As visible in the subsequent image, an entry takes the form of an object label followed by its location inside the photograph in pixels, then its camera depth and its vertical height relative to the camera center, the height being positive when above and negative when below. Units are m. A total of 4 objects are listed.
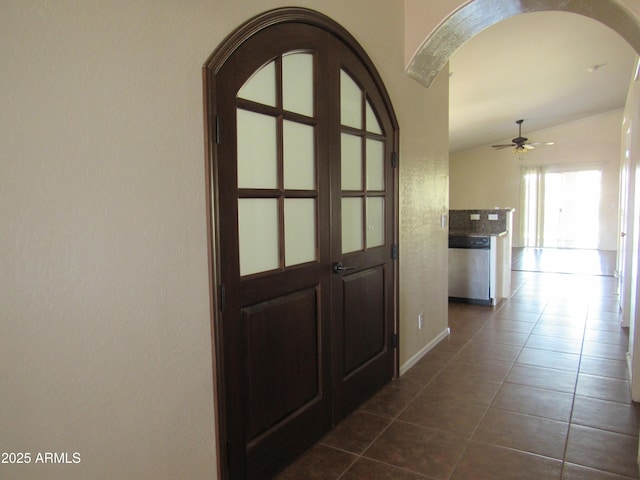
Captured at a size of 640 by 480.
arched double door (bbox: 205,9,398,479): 1.73 -0.10
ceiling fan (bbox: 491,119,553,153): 8.98 +1.30
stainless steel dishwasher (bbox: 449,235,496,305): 5.21 -0.75
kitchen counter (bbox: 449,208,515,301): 5.45 -0.28
